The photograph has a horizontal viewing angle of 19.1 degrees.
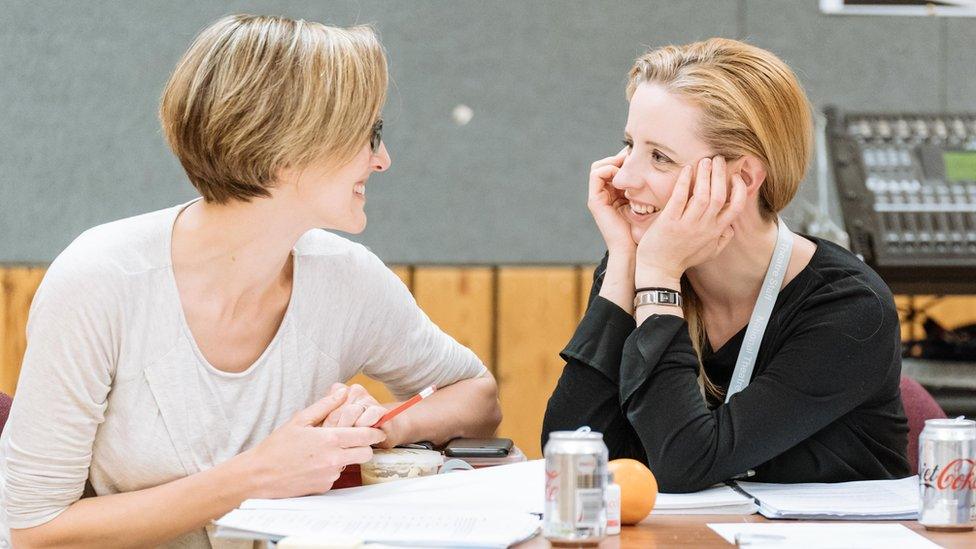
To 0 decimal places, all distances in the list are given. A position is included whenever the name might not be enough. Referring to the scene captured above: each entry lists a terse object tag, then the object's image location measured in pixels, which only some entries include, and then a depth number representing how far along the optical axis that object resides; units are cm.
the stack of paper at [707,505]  312
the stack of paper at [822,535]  294
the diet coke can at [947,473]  301
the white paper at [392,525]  293
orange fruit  302
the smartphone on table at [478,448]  338
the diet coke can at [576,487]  292
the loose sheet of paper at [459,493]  310
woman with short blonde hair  320
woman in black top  328
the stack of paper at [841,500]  309
